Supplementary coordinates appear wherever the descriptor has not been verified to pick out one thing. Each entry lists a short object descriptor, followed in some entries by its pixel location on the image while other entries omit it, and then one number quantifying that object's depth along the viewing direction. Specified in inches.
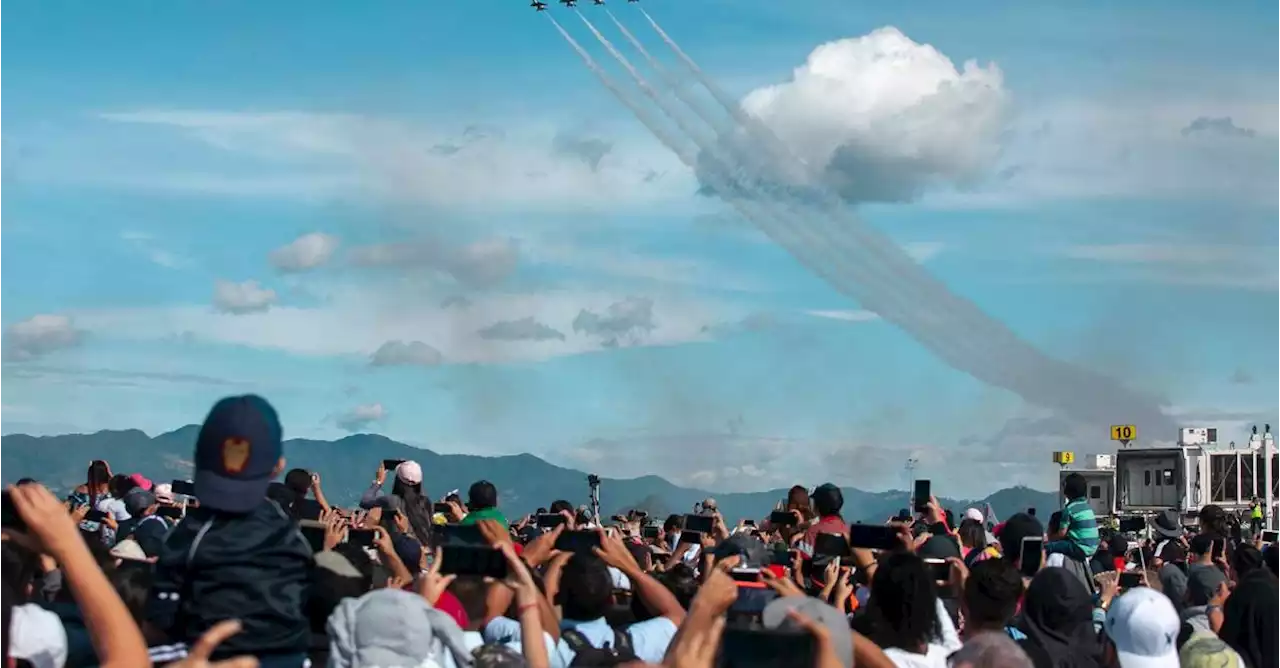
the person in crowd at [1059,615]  449.7
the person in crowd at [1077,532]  711.1
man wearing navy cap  297.6
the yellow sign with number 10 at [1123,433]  2298.0
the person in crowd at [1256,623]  518.3
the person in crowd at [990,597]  403.9
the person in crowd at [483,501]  619.0
